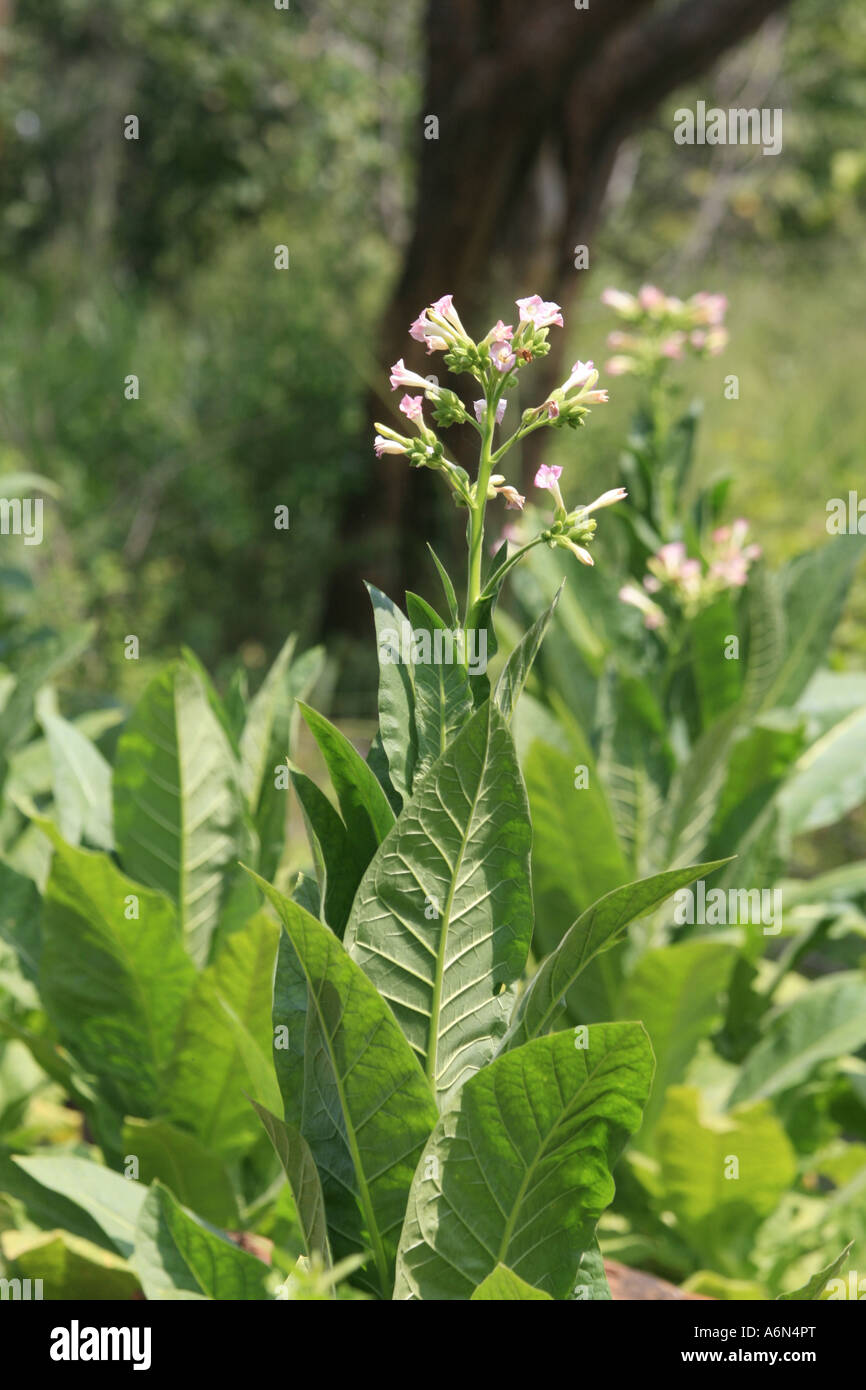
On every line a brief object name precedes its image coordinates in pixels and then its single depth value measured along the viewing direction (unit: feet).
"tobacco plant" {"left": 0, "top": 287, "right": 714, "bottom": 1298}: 9.91
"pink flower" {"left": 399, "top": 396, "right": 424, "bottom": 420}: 9.90
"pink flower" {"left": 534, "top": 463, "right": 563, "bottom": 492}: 9.89
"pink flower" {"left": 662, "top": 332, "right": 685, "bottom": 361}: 15.25
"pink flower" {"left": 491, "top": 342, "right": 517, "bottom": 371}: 9.92
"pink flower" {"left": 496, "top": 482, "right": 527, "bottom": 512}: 9.80
